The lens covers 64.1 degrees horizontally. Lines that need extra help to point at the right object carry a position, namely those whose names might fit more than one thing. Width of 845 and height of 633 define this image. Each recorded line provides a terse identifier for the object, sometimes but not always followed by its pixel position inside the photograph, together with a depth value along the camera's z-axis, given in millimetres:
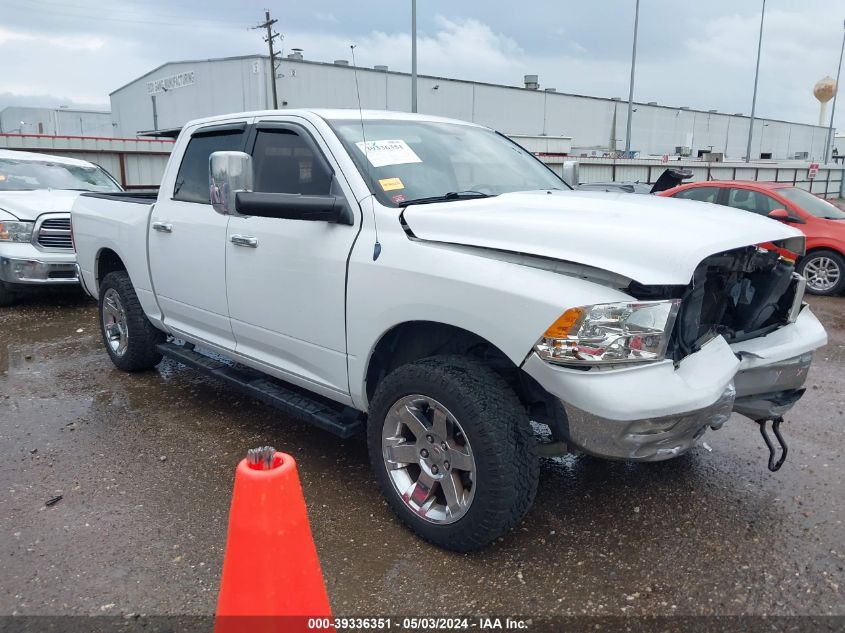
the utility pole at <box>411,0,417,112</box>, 19797
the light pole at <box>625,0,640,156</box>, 29516
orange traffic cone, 1798
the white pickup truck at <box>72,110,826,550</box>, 2494
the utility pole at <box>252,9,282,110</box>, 35075
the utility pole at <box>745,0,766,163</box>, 36722
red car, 8961
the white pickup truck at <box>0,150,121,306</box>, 7516
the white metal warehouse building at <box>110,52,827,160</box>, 45844
